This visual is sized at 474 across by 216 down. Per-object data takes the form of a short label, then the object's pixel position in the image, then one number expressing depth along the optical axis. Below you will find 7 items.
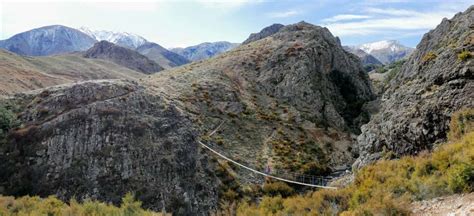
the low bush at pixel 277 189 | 38.19
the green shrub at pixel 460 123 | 21.62
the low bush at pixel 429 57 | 34.79
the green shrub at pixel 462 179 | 13.18
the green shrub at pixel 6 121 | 39.25
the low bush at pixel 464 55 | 28.83
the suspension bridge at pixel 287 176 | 40.56
